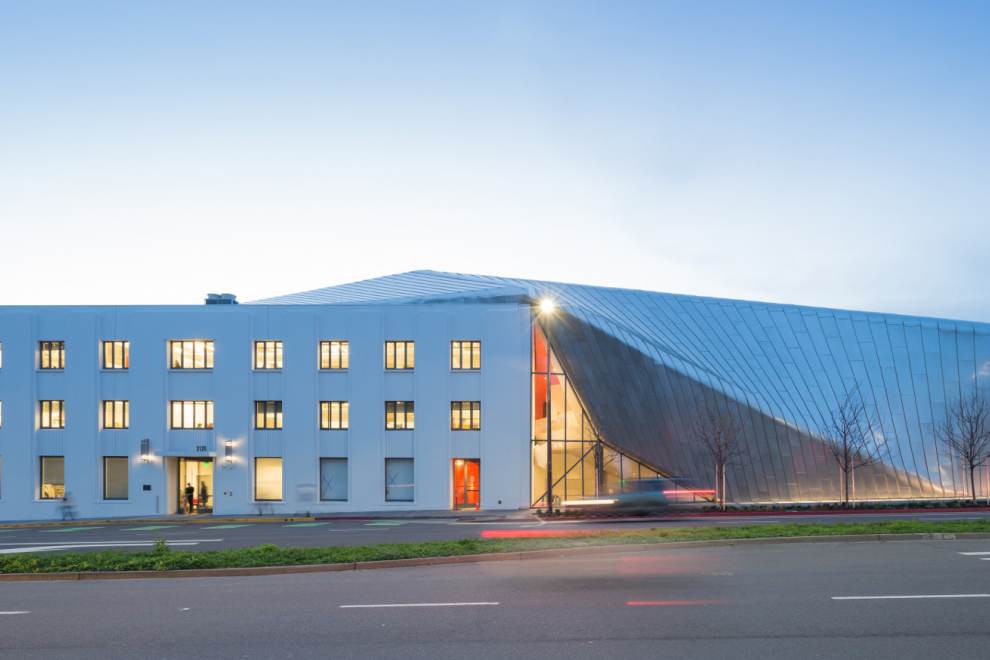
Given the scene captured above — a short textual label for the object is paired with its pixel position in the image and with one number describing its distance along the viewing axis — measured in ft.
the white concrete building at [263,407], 123.44
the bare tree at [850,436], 122.31
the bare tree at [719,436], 117.70
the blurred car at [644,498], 102.53
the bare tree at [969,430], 124.77
